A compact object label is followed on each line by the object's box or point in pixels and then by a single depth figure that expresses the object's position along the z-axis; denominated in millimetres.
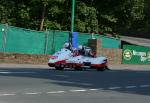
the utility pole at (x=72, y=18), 29341
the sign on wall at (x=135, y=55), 35424
